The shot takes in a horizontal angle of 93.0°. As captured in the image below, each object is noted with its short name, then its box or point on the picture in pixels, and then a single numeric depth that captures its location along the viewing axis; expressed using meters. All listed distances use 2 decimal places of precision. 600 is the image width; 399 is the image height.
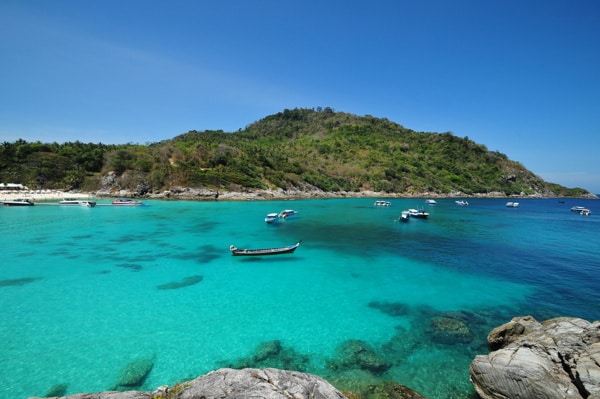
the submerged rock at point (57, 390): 11.10
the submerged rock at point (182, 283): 22.58
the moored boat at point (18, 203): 67.38
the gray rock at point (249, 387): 6.96
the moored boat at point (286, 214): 59.56
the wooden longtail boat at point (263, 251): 30.62
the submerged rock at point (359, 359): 13.10
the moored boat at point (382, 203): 89.67
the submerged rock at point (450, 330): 15.46
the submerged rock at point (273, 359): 13.30
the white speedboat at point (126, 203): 73.19
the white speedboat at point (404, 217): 58.53
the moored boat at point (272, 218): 52.19
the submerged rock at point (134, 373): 11.89
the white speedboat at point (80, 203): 71.19
